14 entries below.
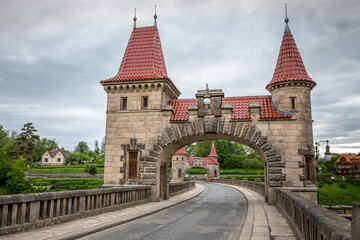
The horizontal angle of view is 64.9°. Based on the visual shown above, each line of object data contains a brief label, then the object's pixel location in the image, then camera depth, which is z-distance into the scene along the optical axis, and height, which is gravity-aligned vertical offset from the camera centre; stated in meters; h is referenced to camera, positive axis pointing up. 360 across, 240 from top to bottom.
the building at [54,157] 105.19 +0.36
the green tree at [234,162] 77.69 -0.79
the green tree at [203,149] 86.42 +3.10
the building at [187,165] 52.03 -1.14
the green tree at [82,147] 144.15 +5.72
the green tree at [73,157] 104.81 +0.40
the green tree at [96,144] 158.44 +7.99
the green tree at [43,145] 103.78 +5.02
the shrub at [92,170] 50.92 -2.10
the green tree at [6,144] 65.97 +3.36
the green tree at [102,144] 151.44 +7.47
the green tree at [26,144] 66.54 +3.36
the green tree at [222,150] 79.44 +2.55
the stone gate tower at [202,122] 15.86 +2.12
